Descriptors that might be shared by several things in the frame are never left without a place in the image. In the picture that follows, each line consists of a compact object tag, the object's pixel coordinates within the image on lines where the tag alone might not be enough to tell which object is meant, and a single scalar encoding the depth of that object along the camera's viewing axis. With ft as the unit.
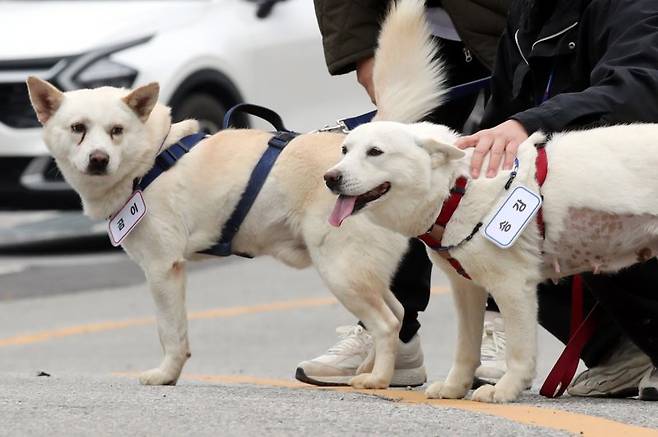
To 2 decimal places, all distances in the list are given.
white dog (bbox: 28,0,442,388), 39.27
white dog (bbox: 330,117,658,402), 33.40
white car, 72.59
